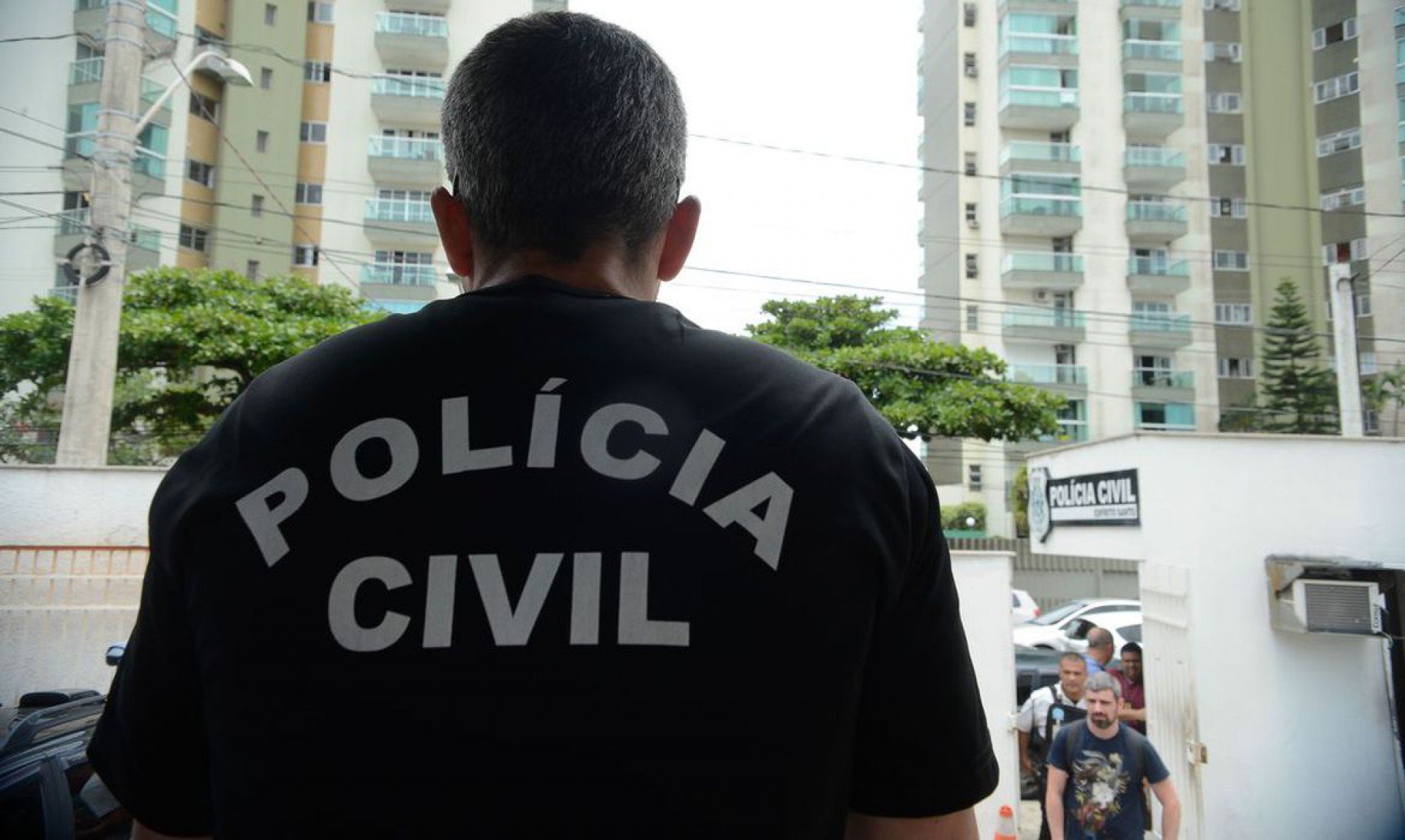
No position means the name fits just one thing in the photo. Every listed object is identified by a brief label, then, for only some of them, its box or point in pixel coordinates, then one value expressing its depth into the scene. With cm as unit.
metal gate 512
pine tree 1850
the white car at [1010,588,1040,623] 1277
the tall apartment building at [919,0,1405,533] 1942
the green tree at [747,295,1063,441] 1339
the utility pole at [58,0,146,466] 500
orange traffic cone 450
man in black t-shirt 49
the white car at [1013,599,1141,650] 1079
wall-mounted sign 580
